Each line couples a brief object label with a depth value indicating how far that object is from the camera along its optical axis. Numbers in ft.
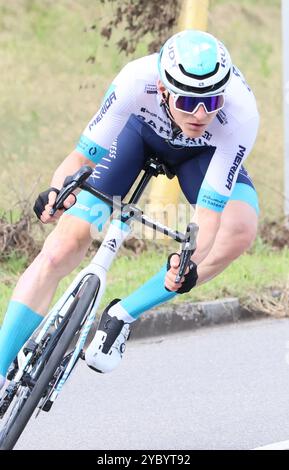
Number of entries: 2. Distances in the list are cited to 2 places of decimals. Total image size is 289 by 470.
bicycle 39.52
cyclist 40.88
